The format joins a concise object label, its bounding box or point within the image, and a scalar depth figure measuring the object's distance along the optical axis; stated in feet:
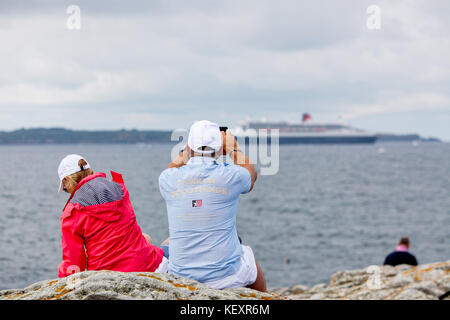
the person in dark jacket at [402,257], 35.14
